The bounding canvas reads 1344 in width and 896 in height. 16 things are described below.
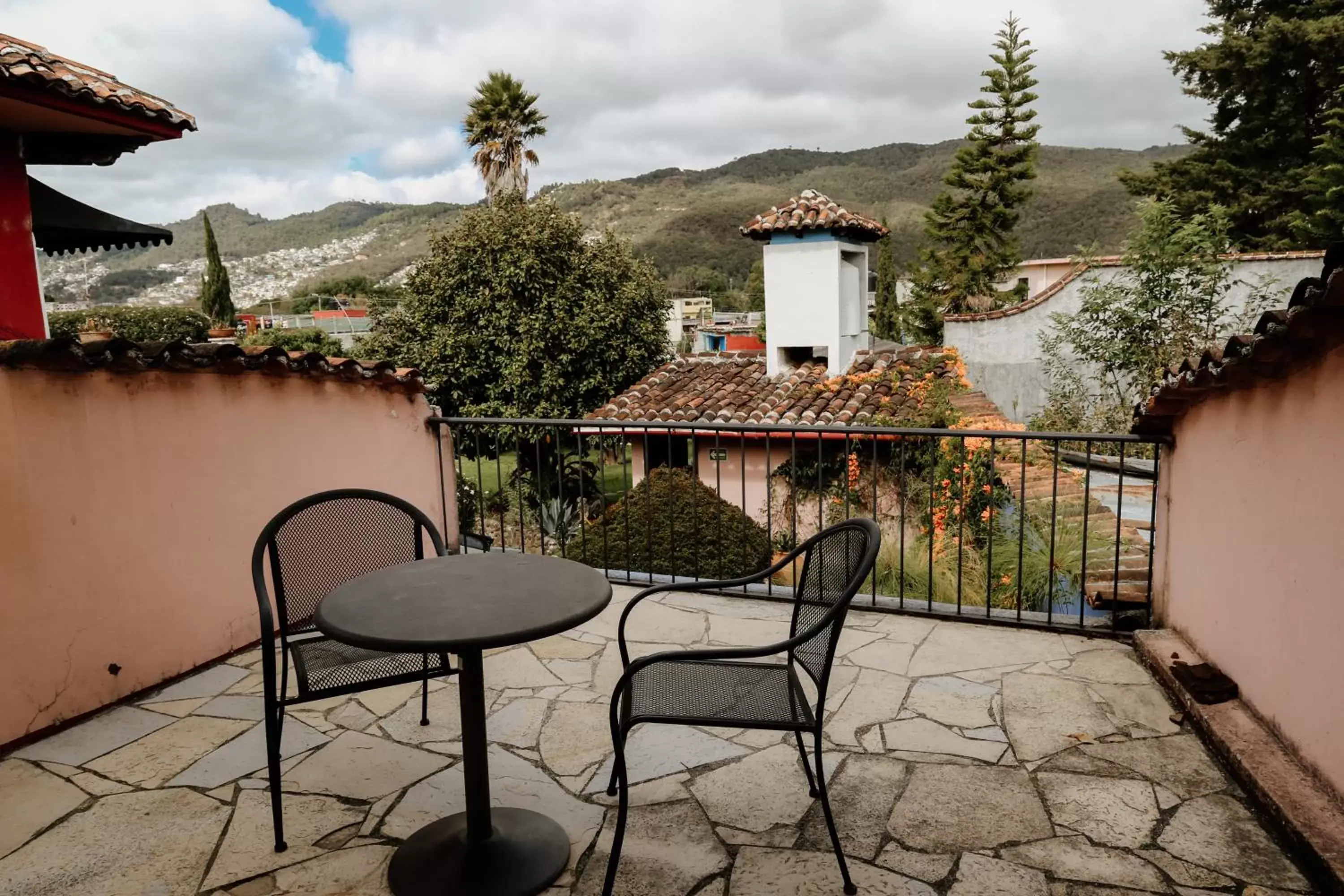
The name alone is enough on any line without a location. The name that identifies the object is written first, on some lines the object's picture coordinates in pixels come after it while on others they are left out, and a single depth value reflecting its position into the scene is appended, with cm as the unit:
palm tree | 2006
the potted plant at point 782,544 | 883
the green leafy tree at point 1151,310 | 997
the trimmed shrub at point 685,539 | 579
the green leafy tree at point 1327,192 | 1441
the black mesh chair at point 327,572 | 213
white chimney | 1185
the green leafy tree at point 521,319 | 1290
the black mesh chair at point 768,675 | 187
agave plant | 1163
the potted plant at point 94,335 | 290
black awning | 591
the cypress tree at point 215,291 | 3078
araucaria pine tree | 1955
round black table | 179
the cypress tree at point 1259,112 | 1664
